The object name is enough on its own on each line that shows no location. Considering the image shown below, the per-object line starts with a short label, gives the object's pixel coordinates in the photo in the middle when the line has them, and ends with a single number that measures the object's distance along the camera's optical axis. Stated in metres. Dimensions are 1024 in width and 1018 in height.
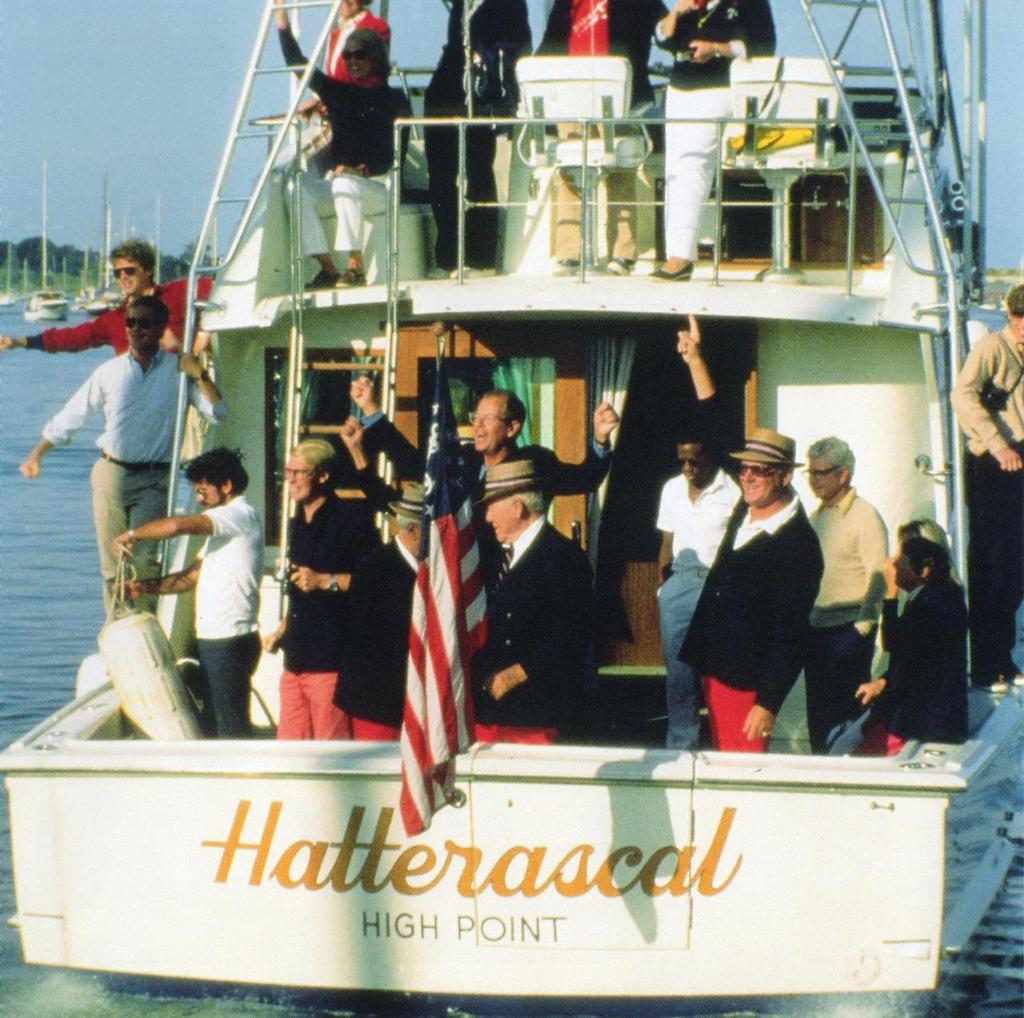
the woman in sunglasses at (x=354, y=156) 18.23
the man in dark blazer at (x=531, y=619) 13.16
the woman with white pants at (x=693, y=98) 16.81
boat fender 14.56
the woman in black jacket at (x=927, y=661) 13.76
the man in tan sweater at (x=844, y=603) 15.40
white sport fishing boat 12.79
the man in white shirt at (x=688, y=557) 15.66
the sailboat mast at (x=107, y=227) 113.71
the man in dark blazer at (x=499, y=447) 14.37
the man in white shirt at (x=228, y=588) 15.37
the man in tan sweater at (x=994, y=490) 15.57
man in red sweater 17.86
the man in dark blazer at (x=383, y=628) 13.89
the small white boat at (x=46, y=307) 155.75
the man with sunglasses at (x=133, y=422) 17.23
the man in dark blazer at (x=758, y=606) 13.71
